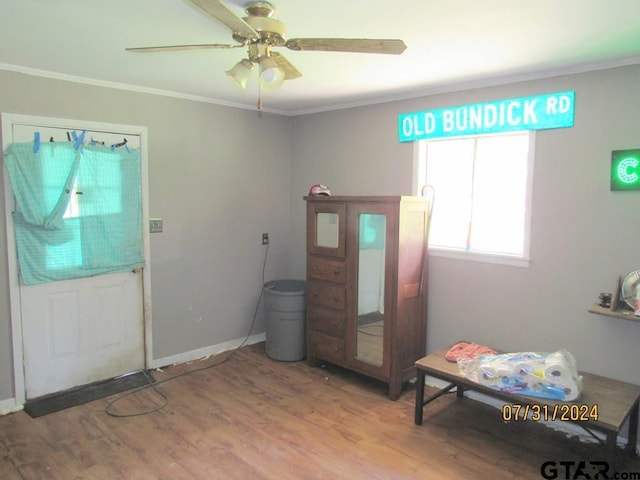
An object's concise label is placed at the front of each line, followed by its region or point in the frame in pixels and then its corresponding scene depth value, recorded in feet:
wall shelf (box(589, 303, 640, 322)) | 7.81
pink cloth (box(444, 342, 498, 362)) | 9.75
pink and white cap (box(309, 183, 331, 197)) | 12.25
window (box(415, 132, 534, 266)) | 10.18
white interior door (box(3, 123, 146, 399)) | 10.28
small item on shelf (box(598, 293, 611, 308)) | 8.57
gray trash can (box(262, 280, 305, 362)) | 12.91
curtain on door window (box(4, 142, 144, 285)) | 9.90
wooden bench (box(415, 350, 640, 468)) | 7.28
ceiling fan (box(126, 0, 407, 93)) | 5.70
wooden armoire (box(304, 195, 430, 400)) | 10.59
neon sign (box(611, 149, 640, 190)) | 8.38
